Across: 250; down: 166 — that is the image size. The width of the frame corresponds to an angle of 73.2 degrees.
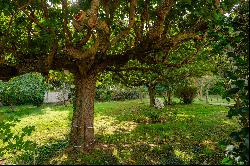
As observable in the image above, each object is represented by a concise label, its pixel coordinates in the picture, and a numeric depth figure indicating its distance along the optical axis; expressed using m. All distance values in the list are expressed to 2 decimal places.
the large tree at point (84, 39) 4.96
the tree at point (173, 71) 6.93
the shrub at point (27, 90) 15.82
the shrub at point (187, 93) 15.62
